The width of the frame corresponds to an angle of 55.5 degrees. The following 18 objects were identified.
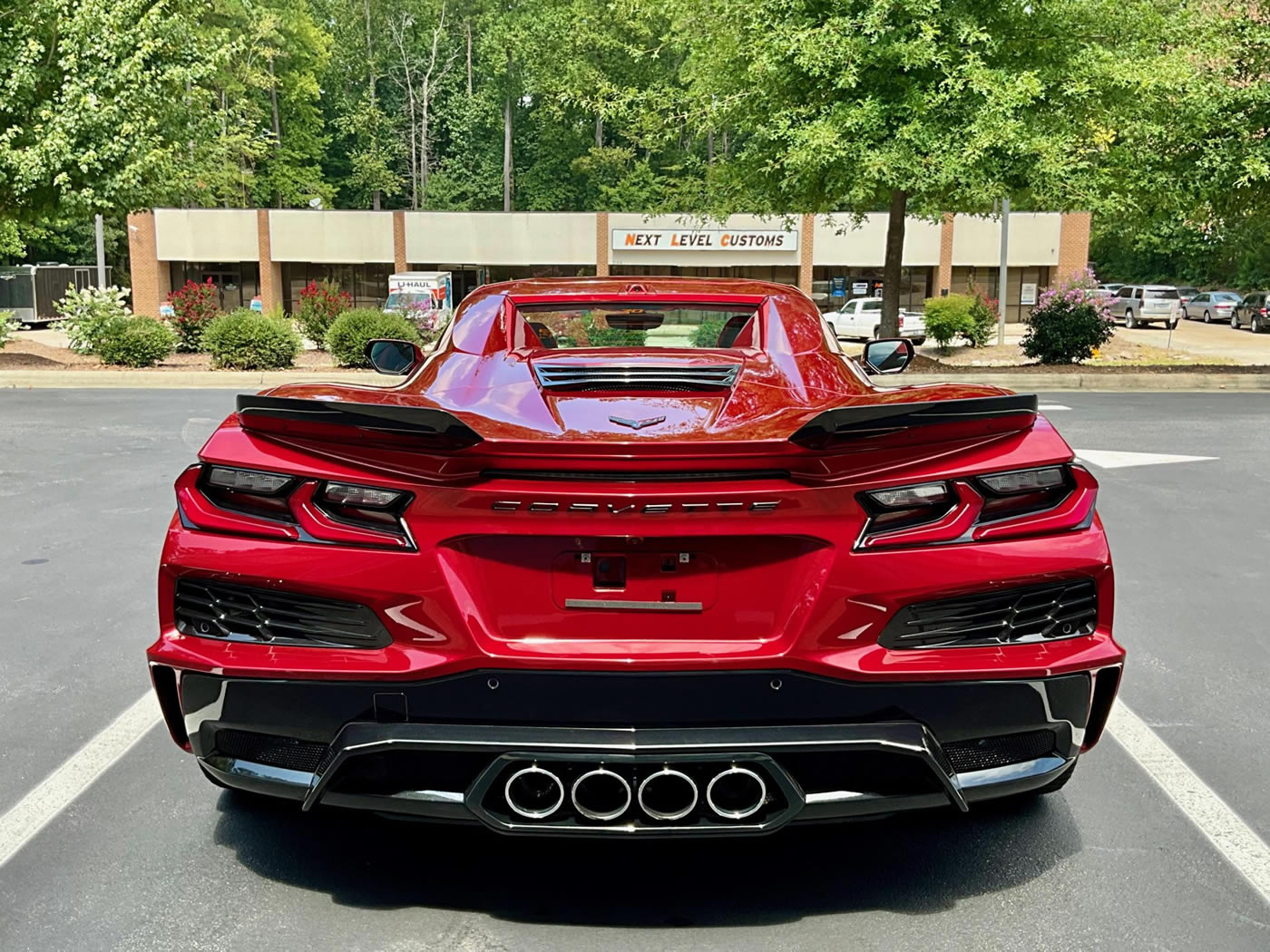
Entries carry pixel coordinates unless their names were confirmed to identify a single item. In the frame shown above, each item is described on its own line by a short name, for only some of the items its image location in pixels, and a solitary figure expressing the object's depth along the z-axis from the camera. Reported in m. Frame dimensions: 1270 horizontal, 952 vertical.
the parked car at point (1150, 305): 51.31
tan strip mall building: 53.62
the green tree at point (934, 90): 19.97
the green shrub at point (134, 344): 22.64
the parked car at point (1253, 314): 50.25
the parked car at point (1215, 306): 57.35
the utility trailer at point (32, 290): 49.00
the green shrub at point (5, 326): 25.20
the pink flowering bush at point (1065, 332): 23.41
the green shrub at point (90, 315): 23.41
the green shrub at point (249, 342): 22.31
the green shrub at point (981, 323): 32.69
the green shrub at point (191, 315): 26.12
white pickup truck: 43.25
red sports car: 2.76
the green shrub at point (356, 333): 23.09
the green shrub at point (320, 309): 27.09
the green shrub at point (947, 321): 31.88
